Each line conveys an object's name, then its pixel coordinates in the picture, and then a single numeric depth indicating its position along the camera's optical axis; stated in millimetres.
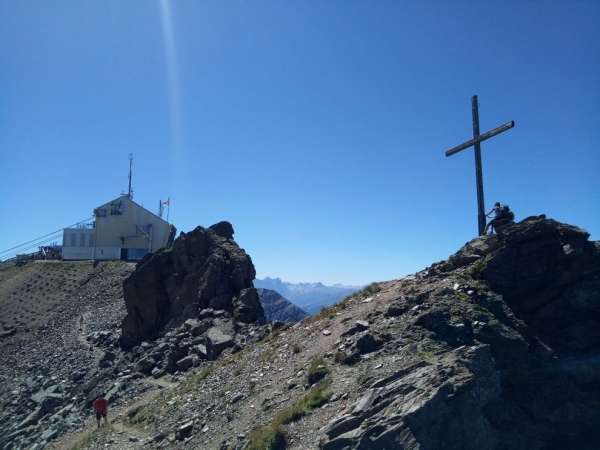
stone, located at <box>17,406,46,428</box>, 28375
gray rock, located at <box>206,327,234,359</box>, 26359
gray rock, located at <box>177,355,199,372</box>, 26531
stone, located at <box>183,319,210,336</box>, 30297
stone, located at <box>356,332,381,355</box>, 16125
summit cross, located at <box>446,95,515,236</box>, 21500
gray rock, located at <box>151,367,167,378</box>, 27469
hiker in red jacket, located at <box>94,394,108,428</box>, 23000
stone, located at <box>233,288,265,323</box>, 30739
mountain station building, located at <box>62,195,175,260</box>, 76438
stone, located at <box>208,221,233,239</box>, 40528
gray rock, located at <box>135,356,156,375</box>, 28797
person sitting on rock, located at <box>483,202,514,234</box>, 19891
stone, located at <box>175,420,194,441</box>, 17031
